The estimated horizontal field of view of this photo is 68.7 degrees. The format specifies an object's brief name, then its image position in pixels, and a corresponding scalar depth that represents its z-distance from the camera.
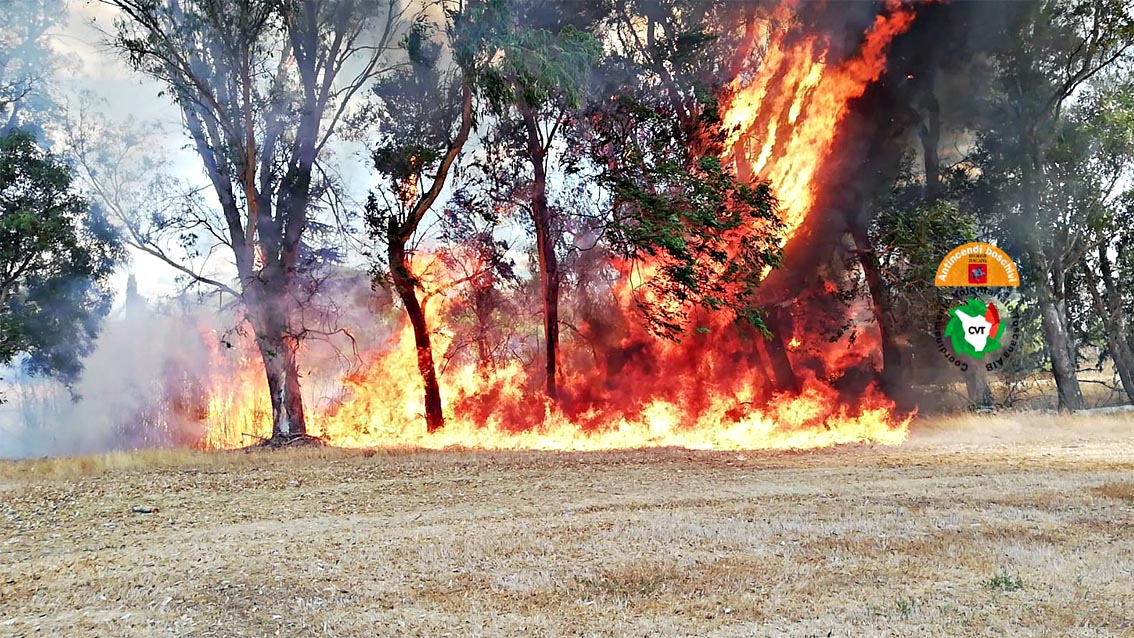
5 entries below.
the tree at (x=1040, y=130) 18.31
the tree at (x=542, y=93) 13.68
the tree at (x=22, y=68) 18.39
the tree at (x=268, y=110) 14.50
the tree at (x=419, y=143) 15.08
